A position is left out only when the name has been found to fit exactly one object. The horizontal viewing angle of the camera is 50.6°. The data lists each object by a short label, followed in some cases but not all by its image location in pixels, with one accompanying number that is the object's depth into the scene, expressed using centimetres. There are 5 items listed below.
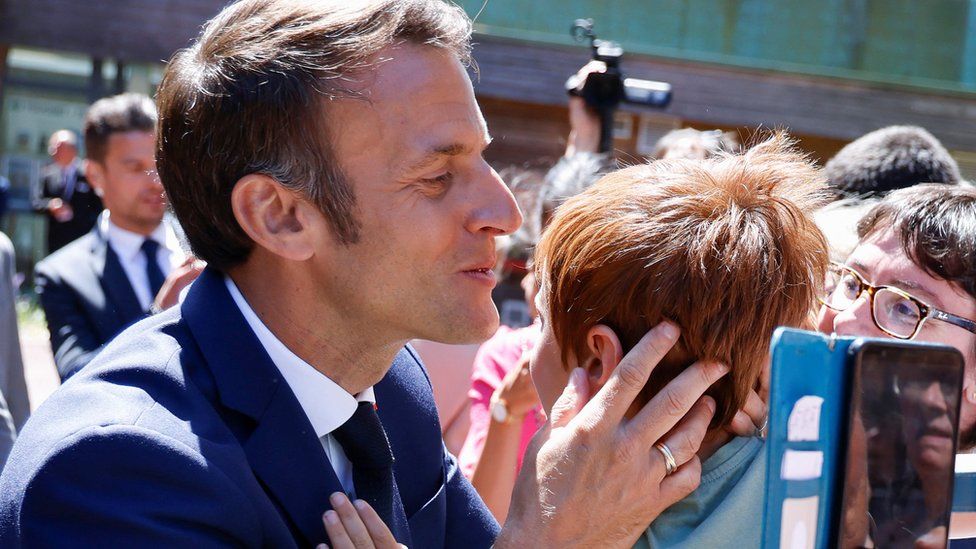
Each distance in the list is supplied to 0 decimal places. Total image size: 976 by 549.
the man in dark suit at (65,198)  923
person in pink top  271
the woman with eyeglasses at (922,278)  198
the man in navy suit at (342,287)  156
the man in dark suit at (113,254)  385
